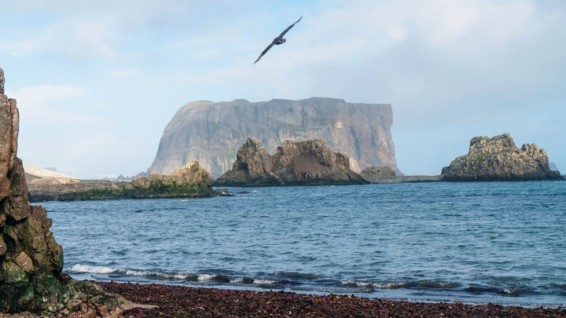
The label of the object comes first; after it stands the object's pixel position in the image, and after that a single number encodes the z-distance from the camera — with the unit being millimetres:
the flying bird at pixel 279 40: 22562
